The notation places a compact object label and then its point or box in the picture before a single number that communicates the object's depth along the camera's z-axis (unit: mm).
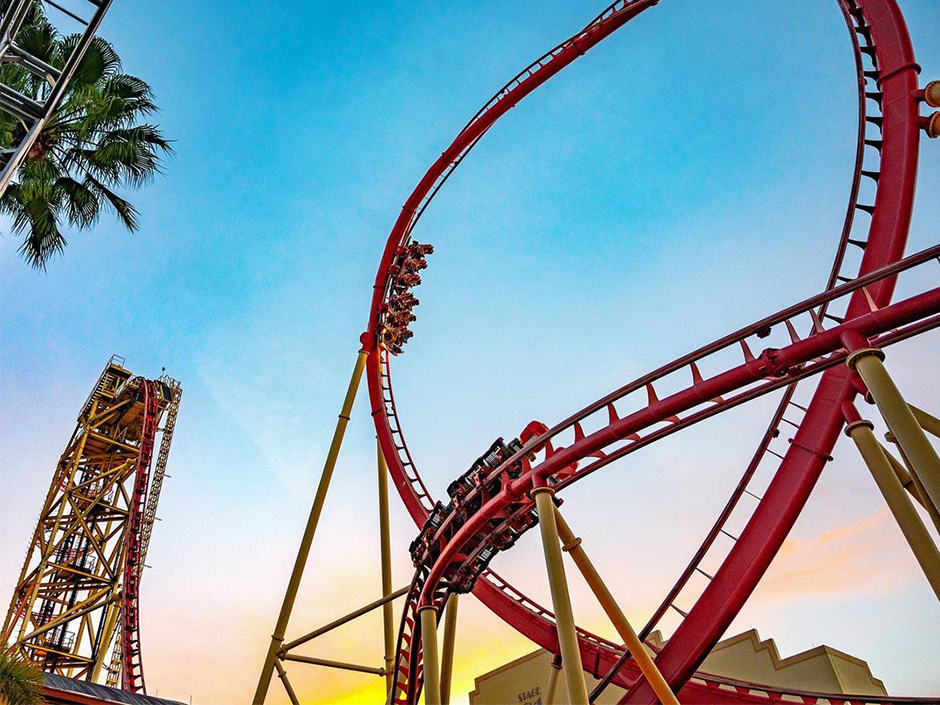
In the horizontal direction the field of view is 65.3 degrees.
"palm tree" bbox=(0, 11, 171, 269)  8586
